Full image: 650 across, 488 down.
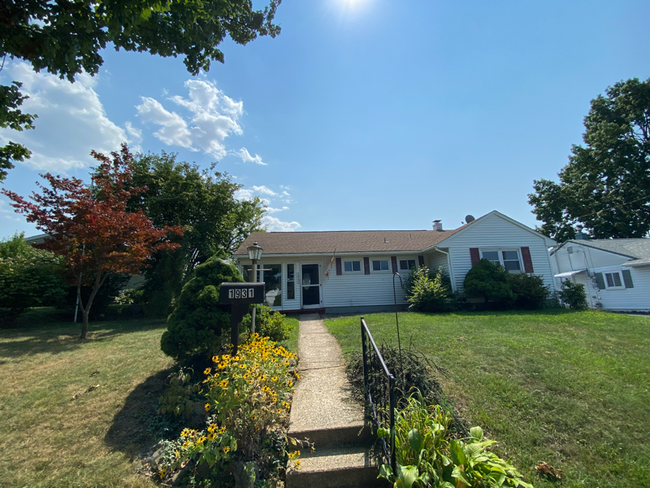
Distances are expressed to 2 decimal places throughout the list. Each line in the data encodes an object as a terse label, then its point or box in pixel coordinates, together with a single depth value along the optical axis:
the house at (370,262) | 12.68
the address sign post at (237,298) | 4.05
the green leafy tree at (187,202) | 17.34
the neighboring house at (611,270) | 14.41
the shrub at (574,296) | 11.95
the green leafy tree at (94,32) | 2.96
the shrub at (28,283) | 10.00
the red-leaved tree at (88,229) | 7.95
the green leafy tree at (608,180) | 23.86
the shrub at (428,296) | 11.18
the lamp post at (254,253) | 6.36
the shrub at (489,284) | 11.56
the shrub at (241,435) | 2.67
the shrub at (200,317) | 4.29
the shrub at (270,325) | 5.92
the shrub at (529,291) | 11.86
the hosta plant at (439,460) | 2.13
